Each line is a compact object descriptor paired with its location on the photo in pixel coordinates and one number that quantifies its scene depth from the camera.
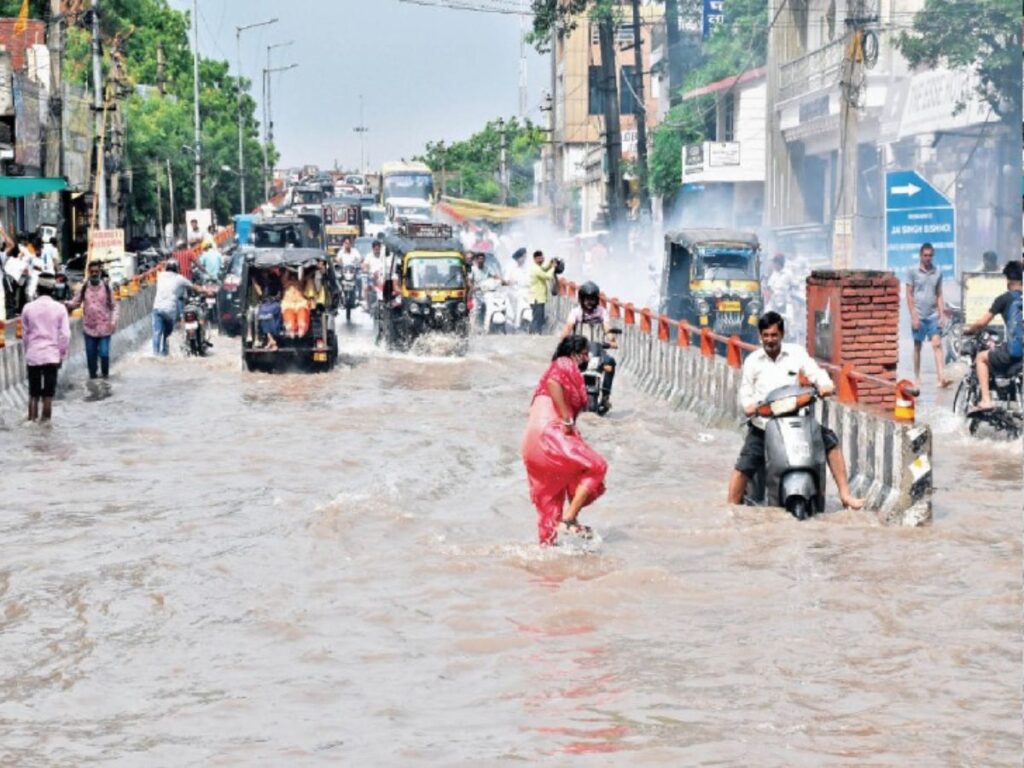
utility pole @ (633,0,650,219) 48.74
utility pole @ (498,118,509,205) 116.25
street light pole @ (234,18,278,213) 95.74
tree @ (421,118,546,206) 131.00
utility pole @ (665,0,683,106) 68.32
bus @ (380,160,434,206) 83.25
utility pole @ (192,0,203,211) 68.44
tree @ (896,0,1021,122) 34.72
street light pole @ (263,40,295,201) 121.62
